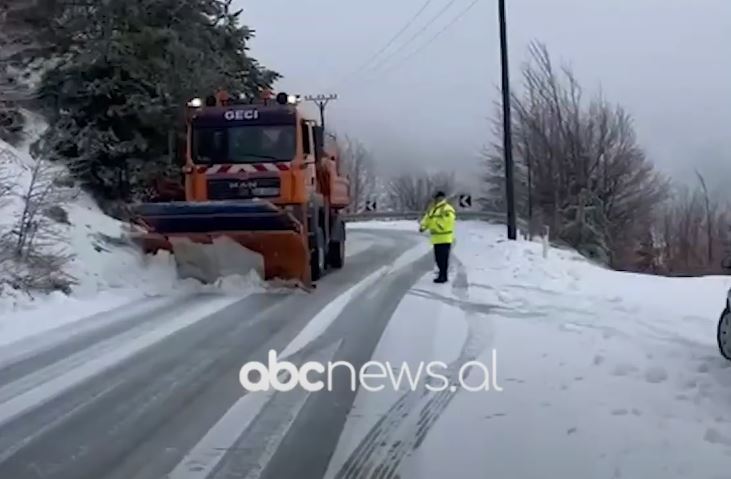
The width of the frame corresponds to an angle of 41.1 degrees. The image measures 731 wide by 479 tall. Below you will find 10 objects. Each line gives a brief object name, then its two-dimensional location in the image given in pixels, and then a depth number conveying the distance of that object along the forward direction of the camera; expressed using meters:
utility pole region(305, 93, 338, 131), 47.25
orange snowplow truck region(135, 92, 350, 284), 14.70
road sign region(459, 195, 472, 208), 47.84
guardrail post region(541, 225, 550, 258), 20.38
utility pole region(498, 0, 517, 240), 24.27
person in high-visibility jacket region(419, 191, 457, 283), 15.83
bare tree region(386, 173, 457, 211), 103.71
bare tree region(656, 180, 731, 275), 48.87
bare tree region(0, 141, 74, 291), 13.07
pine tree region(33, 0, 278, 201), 19.66
